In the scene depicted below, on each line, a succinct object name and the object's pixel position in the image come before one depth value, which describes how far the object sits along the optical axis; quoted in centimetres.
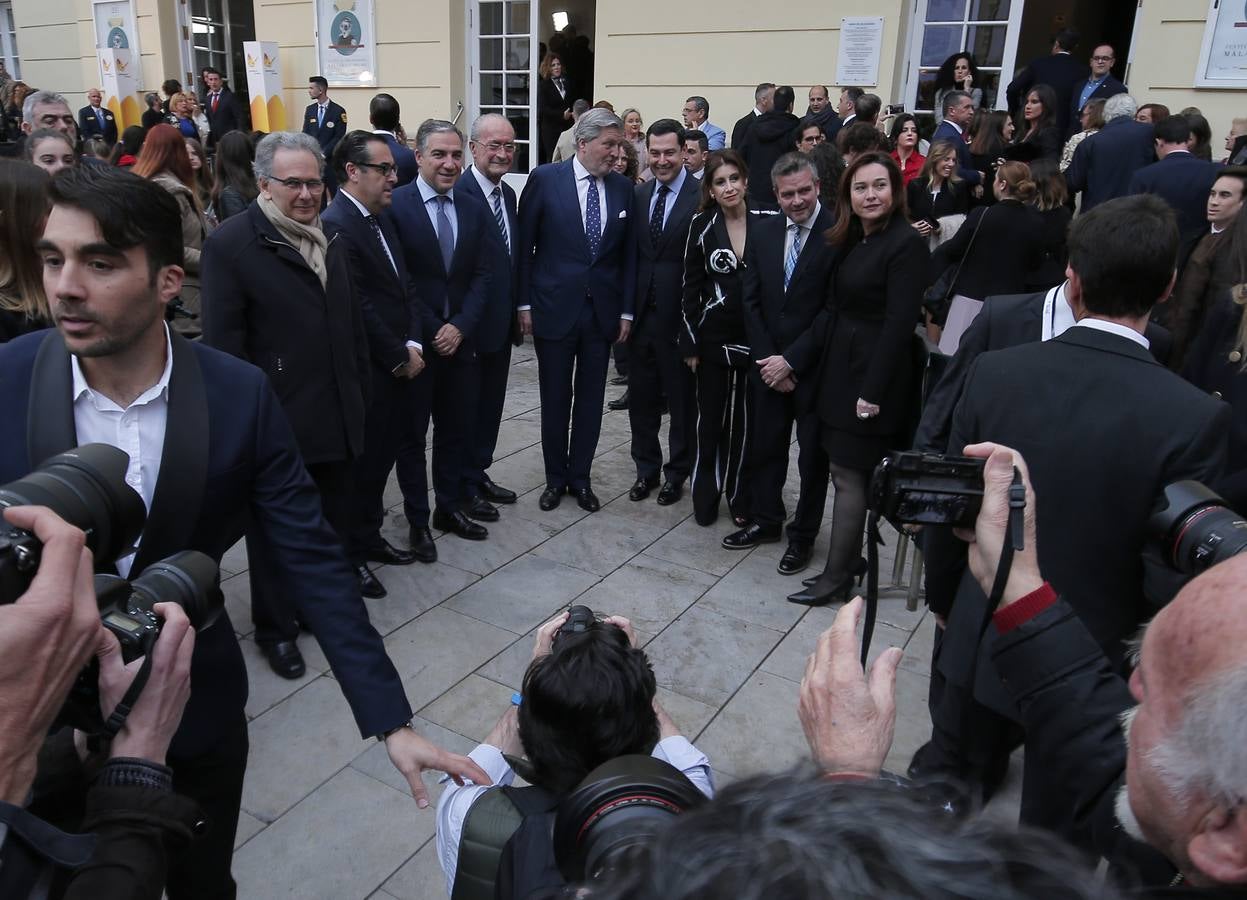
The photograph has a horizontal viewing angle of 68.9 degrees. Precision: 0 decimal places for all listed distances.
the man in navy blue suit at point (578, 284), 481
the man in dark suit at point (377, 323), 389
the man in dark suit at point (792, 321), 414
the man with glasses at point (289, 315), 321
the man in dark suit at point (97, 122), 1281
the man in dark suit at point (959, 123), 698
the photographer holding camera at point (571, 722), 154
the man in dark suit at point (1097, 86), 749
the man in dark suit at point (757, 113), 840
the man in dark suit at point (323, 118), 1106
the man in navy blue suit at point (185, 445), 168
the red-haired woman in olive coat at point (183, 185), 452
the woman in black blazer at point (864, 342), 368
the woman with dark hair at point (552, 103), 1067
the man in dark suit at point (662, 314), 495
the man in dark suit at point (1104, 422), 206
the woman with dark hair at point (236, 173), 568
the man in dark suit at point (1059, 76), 779
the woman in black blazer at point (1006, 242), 514
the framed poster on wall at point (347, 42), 1127
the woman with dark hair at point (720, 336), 448
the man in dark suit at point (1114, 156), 636
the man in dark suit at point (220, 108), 1208
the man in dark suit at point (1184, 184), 553
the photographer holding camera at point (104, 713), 97
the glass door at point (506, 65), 1084
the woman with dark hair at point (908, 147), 712
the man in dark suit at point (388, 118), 697
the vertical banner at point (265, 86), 1167
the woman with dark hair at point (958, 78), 813
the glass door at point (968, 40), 842
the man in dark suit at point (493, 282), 469
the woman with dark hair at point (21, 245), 286
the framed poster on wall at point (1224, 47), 698
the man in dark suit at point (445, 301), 433
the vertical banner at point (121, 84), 1345
